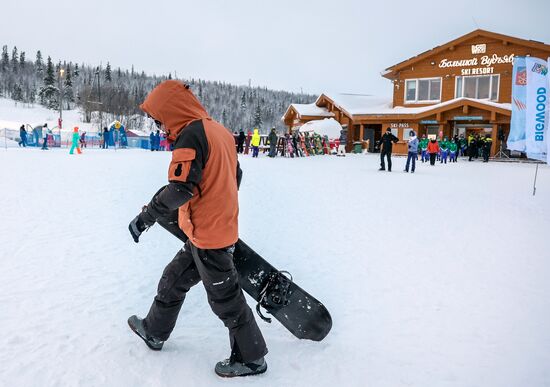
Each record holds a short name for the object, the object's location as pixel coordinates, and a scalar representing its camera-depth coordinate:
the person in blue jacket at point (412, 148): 14.05
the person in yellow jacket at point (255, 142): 21.08
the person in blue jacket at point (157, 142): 26.76
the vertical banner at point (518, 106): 8.76
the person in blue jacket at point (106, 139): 27.17
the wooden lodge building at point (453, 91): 24.91
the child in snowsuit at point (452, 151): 21.28
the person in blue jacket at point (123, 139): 29.59
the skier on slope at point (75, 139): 19.12
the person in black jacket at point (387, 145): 14.07
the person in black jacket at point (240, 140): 22.86
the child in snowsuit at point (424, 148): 21.73
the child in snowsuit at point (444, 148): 21.08
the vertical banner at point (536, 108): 8.29
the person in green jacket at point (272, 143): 21.30
